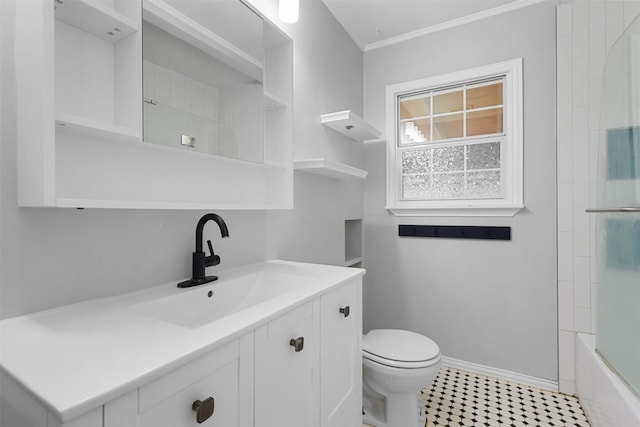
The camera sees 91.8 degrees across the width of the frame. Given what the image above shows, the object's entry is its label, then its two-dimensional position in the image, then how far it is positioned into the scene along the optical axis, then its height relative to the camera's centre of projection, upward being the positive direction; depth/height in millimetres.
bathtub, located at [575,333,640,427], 1291 -872
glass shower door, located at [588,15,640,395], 1303 -6
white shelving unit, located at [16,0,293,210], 723 +236
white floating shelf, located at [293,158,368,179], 1696 +254
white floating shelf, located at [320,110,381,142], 1983 +593
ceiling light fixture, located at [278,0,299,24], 1503 +985
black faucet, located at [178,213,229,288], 1119 -178
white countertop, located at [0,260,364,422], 479 -270
